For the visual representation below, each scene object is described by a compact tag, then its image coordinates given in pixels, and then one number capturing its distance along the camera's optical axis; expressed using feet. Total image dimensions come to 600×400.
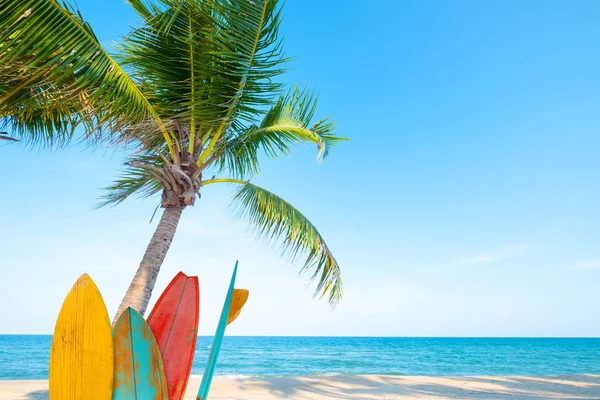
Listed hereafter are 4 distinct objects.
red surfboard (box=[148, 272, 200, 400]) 13.97
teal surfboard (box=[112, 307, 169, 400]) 13.00
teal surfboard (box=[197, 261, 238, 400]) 13.63
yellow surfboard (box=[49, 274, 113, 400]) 12.39
